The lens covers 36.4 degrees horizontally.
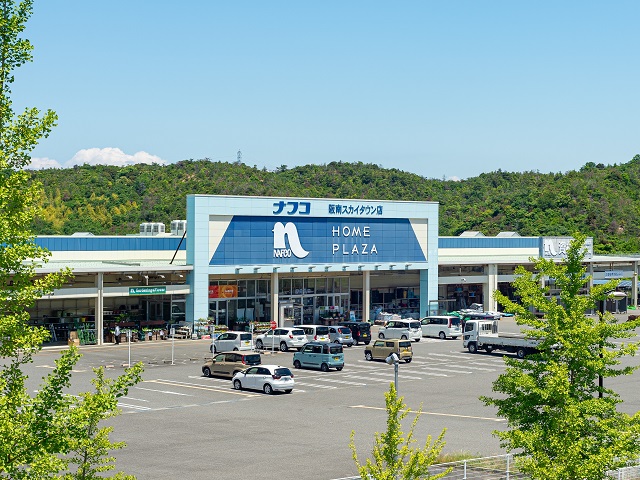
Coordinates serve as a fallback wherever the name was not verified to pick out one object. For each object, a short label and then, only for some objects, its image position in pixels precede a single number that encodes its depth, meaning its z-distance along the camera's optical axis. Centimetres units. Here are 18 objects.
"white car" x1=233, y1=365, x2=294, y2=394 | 4575
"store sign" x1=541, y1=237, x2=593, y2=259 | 9444
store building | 6819
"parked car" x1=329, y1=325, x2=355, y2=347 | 6675
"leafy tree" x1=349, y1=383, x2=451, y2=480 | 1739
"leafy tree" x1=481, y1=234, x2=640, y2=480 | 2175
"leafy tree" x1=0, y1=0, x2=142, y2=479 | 1677
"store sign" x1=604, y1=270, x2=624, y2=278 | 9749
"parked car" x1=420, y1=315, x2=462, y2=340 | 7362
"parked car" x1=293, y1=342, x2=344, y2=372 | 5428
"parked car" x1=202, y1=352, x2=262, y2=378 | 5016
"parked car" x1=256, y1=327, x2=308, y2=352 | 6303
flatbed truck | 6059
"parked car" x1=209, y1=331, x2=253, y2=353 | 5978
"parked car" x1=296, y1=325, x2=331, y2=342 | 6431
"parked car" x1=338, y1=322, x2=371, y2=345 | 6869
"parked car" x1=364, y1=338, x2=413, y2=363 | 5778
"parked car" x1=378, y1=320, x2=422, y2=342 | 7025
